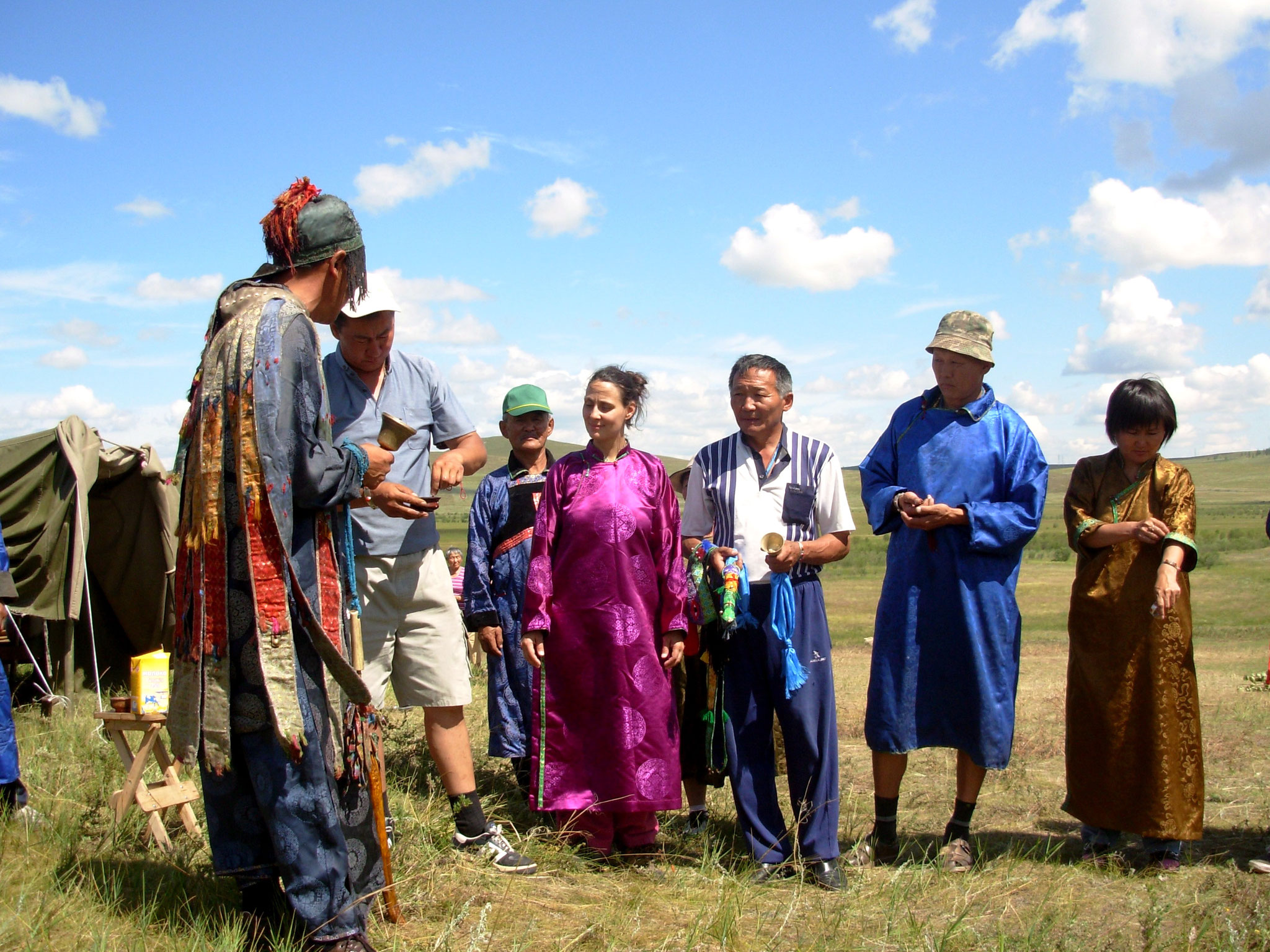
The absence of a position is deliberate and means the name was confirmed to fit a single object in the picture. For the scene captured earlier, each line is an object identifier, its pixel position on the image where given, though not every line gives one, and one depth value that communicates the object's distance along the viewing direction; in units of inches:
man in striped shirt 152.3
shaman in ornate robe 97.9
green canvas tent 288.2
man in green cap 198.7
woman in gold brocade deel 157.0
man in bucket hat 156.0
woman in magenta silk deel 152.9
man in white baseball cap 147.9
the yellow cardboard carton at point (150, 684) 155.3
